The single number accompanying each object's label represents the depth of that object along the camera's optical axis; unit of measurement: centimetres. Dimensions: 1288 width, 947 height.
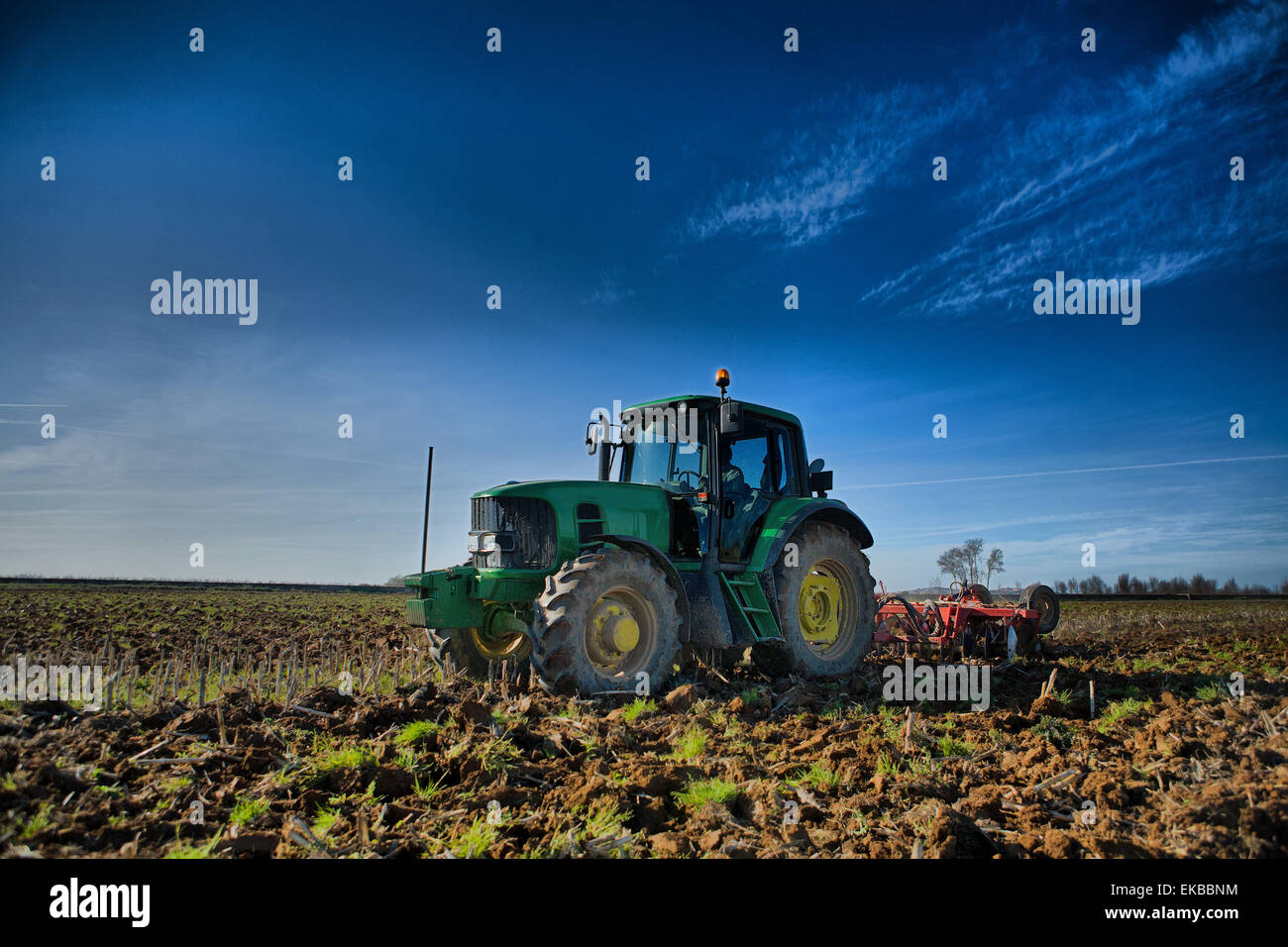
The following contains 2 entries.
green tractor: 662
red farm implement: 1005
